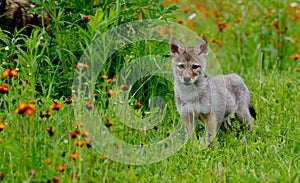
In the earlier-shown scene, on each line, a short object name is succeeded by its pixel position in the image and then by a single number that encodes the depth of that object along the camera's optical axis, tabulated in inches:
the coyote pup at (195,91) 407.8
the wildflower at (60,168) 275.4
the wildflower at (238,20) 663.1
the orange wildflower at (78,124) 313.4
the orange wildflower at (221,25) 605.2
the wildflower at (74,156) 284.8
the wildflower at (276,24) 638.5
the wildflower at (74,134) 280.2
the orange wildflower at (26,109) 276.7
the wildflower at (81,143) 295.5
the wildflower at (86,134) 296.0
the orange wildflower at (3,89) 296.6
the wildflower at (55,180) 273.0
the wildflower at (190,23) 758.2
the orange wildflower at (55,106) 297.9
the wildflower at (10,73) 309.9
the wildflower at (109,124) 294.4
